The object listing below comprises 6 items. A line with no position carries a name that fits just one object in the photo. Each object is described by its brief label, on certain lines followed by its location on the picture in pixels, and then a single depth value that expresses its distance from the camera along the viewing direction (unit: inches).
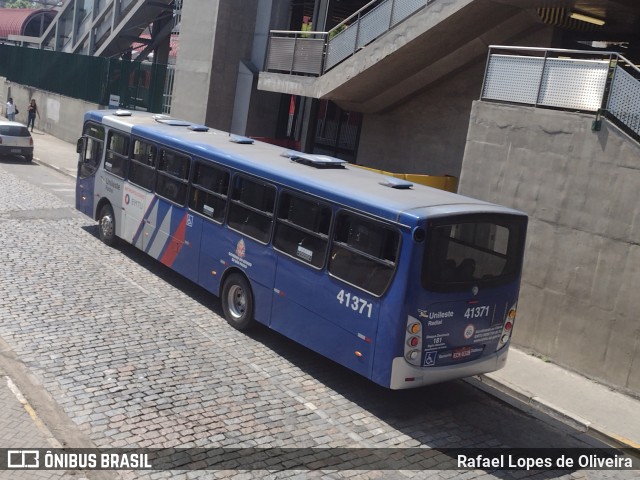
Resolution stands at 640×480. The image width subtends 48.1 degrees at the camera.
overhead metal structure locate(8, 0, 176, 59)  1363.2
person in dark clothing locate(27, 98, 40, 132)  1353.3
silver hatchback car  1007.0
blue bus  348.8
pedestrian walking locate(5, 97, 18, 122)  1349.7
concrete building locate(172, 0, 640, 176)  591.8
